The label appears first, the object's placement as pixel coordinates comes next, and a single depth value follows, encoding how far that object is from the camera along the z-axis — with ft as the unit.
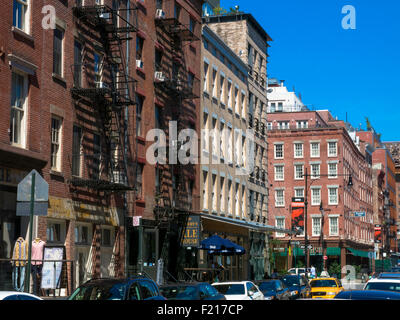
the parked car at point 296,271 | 206.67
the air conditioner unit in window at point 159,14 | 117.69
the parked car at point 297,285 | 98.27
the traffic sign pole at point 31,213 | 39.99
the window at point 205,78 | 144.00
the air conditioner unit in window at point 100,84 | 92.30
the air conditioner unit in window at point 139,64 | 108.06
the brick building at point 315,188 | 284.82
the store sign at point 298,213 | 196.34
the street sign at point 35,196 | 42.39
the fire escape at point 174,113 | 116.26
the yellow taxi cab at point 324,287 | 99.69
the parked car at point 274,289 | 85.15
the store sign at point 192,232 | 118.01
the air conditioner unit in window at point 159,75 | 116.37
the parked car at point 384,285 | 57.52
